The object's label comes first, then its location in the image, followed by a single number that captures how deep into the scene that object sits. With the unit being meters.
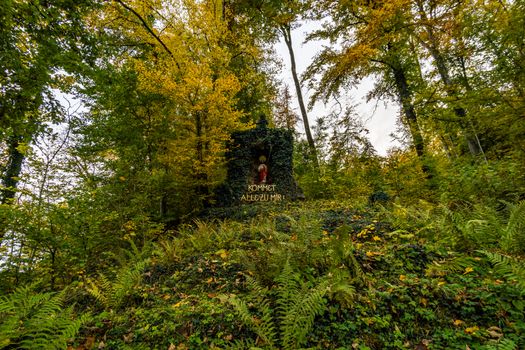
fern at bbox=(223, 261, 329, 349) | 2.02
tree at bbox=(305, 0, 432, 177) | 8.56
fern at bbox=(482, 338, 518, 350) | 1.64
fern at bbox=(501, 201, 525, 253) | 2.89
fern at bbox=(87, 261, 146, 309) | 3.05
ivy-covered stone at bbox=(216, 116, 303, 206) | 10.44
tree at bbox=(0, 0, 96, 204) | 3.30
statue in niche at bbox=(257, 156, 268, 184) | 10.92
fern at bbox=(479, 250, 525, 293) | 2.12
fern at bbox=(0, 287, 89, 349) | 1.93
